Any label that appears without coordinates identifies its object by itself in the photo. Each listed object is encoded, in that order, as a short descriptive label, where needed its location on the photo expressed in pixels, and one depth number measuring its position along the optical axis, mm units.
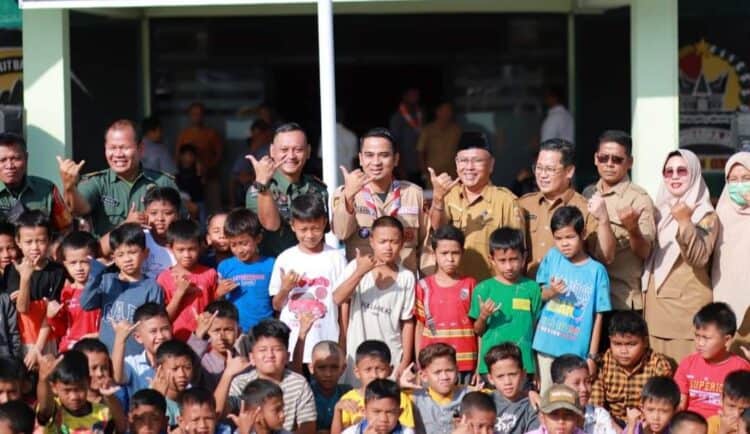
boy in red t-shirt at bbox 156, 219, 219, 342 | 15039
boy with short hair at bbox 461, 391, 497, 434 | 13719
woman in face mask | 15148
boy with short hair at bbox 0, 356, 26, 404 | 13687
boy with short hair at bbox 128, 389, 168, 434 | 13539
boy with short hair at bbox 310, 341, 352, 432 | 14711
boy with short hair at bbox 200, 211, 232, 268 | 15906
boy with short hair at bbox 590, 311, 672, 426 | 14750
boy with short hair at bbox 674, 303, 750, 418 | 14555
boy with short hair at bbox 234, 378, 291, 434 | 13734
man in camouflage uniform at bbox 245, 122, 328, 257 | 15797
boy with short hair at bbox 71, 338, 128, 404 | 13945
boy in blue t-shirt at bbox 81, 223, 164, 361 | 14820
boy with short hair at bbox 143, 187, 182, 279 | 15641
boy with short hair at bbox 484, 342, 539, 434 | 14156
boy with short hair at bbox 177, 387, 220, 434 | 13469
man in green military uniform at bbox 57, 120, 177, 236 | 16156
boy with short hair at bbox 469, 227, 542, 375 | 14906
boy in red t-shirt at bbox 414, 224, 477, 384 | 14984
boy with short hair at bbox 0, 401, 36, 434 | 13046
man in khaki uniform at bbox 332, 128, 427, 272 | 15492
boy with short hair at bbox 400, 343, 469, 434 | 14227
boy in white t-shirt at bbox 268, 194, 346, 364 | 15187
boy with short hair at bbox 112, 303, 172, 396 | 14312
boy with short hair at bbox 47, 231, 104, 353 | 14961
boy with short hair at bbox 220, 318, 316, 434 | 14187
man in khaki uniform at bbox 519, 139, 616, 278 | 15453
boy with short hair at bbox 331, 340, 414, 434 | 14266
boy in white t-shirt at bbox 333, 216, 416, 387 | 15164
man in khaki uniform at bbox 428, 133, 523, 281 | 15586
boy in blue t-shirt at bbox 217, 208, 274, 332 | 15367
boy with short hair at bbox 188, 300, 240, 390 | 14547
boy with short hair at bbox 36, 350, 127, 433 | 13508
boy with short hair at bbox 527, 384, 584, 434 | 13719
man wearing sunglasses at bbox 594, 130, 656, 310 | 15398
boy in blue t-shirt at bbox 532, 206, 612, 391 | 14969
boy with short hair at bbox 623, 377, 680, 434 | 14016
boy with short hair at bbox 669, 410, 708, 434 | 13633
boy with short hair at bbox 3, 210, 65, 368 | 14828
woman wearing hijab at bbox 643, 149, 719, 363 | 15281
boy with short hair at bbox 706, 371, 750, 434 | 13891
